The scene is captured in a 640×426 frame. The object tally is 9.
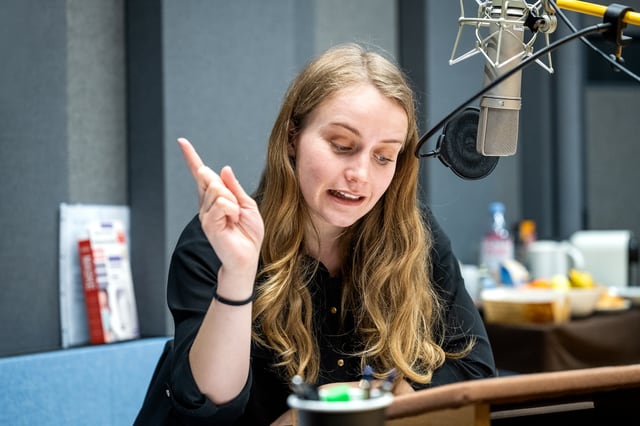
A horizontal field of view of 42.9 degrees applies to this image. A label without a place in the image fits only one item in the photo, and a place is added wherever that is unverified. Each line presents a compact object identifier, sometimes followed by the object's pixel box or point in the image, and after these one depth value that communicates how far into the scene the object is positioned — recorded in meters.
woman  1.31
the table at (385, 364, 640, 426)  0.80
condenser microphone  0.99
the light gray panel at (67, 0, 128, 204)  2.05
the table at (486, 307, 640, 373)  2.62
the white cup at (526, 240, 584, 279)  3.45
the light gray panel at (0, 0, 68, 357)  1.83
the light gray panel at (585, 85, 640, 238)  5.59
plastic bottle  3.40
